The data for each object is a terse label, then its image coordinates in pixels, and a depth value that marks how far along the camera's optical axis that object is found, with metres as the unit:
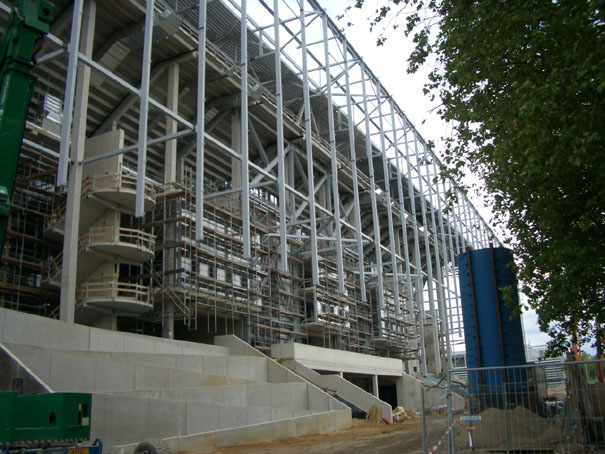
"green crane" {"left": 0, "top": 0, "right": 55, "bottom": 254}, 9.84
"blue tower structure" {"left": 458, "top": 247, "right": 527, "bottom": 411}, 14.34
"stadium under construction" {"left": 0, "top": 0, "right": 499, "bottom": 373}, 25.34
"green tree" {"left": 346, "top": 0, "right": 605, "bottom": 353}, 10.62
